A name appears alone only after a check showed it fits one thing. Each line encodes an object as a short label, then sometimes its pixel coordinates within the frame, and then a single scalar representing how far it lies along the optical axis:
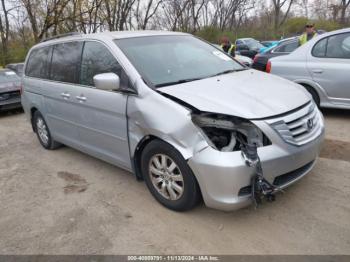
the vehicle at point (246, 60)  6.41
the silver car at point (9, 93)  9.00
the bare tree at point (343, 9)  35.16
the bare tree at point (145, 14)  31.06
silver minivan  2.85
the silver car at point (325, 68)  5.61
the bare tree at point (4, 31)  21.10
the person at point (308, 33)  8.08
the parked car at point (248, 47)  19.61
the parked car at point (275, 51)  8.60
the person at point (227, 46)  10.52
